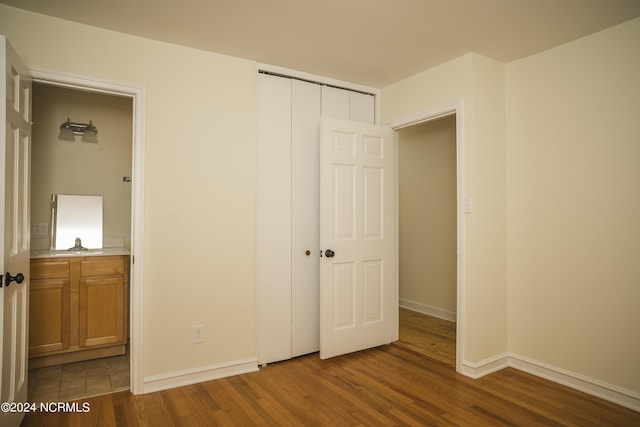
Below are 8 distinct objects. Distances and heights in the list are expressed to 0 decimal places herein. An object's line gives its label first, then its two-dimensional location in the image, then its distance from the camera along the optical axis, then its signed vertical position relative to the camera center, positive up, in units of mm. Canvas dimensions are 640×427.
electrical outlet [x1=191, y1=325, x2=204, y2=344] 2865 -877
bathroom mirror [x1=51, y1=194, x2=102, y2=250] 3668 -24
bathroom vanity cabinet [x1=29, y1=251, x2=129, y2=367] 3119 -767
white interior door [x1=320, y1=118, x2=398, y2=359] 3283 -175
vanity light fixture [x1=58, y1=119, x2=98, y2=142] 3656 +869
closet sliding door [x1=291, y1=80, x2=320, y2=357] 3338 +8
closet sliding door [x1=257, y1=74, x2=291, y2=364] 3180 -1
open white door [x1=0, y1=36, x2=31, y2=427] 1855 -60
